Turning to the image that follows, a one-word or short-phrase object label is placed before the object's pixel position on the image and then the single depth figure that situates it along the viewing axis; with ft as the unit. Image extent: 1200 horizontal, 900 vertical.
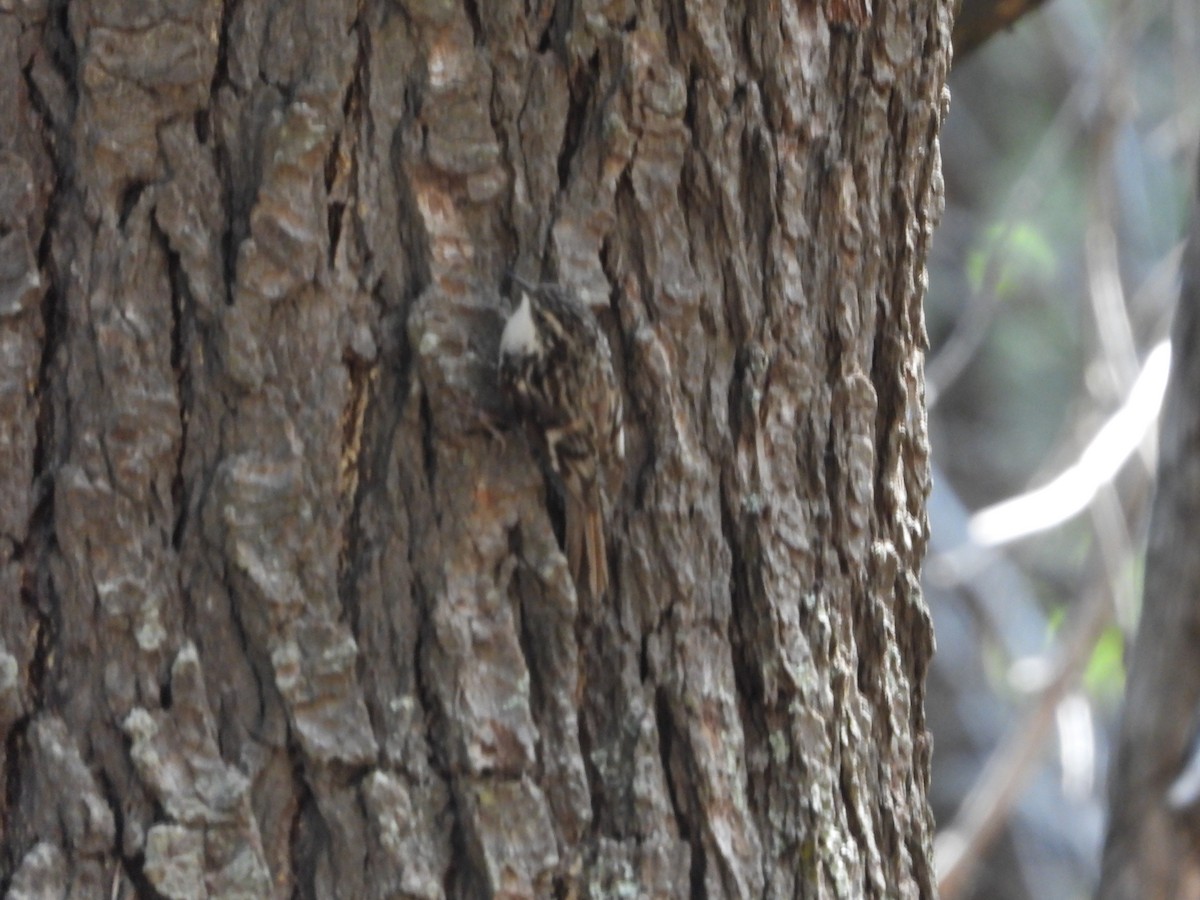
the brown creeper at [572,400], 17.44
